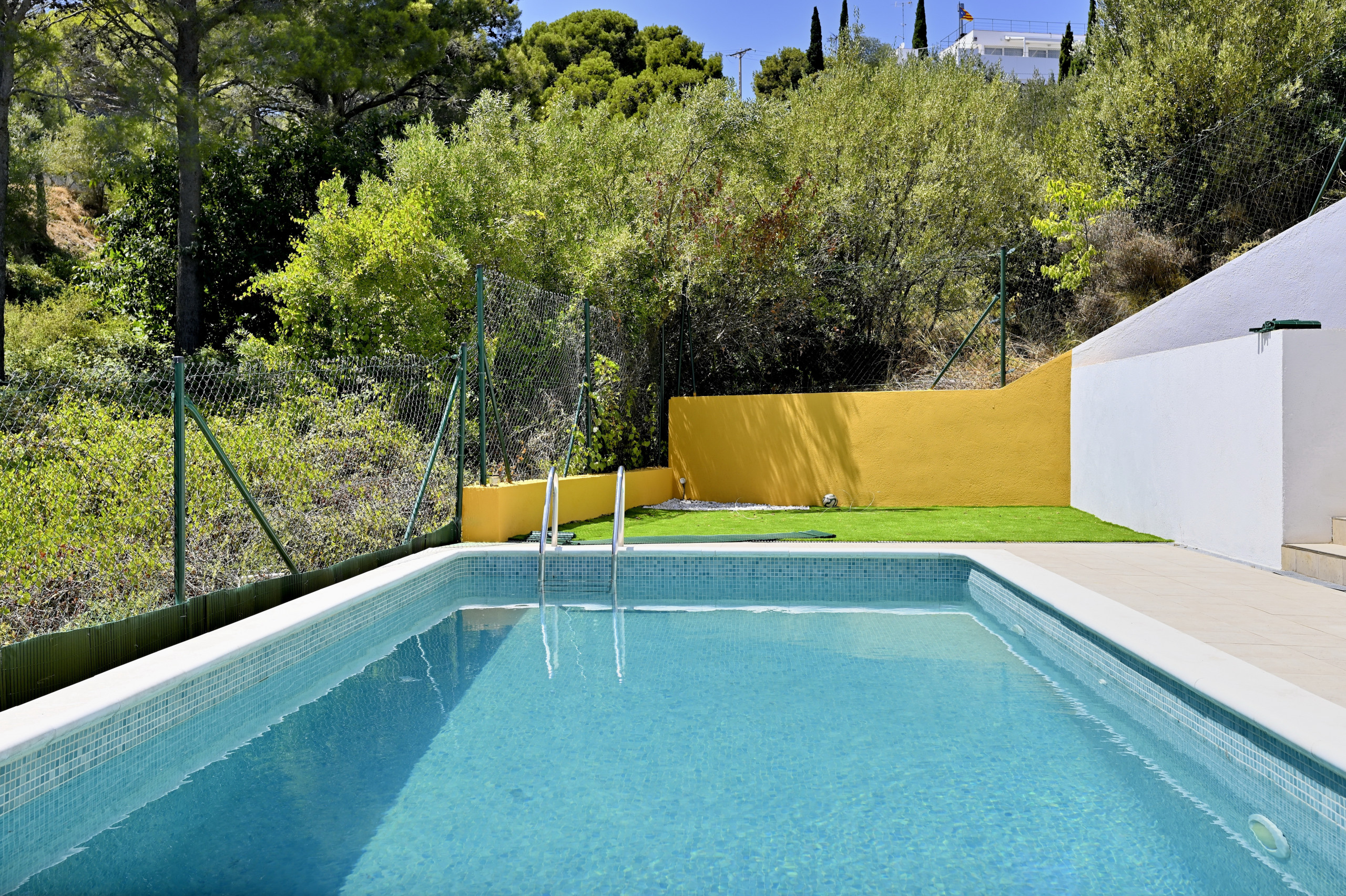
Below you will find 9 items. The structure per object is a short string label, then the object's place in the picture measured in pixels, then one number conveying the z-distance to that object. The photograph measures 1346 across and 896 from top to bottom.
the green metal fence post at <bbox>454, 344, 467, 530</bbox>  7.26
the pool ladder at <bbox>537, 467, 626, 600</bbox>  6.30
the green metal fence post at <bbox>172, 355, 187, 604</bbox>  4.39
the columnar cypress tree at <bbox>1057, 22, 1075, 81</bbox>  26.30
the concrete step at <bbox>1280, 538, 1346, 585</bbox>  5.21
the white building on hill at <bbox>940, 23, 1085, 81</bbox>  54.69
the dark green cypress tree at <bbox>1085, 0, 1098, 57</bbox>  15.02
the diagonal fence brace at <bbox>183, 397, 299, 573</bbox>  4.48
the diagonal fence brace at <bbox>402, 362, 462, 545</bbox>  6.76
